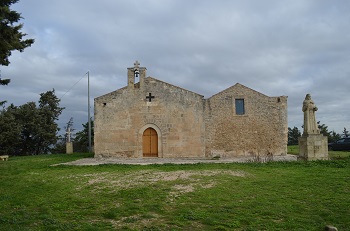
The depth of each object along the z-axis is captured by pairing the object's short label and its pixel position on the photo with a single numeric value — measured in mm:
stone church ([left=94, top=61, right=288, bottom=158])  21875
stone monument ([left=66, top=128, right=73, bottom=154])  29438
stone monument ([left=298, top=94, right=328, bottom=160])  16391
